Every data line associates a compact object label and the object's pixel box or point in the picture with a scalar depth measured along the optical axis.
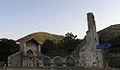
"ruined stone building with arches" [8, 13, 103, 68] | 13.65
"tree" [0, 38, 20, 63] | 20.39
